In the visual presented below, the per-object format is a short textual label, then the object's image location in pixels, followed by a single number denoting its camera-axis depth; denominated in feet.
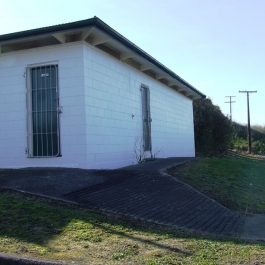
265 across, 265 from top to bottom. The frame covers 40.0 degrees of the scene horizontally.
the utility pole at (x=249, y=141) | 148.60
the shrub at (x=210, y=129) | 97.19
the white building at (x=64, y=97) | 33.19
